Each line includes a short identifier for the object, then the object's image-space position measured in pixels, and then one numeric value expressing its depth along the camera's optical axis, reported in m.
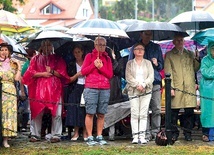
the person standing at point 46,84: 10.36
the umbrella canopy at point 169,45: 13.41
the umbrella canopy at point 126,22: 11.71
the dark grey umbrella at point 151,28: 10.27
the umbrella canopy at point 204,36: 10.50
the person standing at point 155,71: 10.55
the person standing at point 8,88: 9.77
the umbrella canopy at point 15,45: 11.62
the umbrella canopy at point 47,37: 10.25
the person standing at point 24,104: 11.37
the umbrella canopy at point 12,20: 10.91
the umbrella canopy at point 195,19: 11.13
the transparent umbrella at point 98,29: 9.75
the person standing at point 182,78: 10.66
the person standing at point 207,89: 10.52
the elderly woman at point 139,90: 10.27
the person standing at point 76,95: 10.57
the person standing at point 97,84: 9.97
